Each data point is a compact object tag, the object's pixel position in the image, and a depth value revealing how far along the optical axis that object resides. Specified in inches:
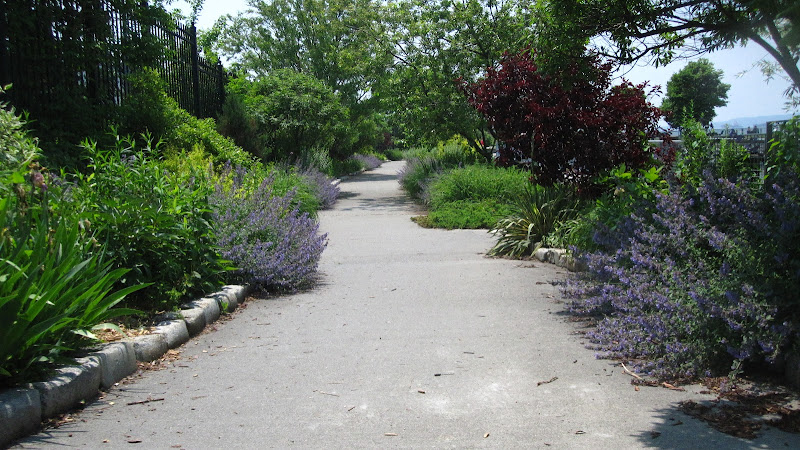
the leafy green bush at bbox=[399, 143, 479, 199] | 831.6
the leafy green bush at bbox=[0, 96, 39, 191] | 184.0
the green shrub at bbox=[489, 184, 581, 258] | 394.3
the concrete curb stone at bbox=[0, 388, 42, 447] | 137.7
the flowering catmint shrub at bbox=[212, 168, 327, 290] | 291.1
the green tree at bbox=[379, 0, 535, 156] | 768.3
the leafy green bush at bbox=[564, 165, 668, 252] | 258.7
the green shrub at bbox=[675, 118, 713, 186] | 271.0
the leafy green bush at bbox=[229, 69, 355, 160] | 893.2
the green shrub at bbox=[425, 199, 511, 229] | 534.6
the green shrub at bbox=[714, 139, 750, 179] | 251.3
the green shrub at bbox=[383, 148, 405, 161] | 2844.5
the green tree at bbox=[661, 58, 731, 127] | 2004.2
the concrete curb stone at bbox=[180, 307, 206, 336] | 227.1
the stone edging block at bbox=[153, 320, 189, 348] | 210.4
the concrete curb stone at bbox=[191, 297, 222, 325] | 243.0
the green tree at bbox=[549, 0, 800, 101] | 172.2
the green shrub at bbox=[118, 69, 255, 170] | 472.1
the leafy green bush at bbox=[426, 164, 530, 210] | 605.3
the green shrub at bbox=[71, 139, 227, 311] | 226.9
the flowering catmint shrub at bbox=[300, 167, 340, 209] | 690.2
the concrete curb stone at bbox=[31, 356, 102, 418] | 150.7
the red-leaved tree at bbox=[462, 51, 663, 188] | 370.9
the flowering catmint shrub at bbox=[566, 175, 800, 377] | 166.9
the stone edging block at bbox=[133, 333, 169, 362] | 194.2
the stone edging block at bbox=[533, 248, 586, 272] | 338.4
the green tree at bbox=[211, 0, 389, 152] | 1553.9
